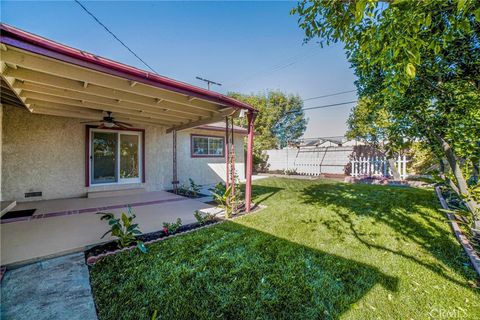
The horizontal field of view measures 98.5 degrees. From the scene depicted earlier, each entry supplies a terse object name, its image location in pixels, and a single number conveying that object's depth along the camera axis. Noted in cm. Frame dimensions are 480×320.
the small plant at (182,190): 763
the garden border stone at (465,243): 269
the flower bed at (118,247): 294
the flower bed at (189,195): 716
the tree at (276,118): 2236
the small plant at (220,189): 587
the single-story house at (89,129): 318
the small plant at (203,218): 435
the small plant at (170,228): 384
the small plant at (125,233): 319
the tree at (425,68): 200
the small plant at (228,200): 492
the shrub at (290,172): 1351
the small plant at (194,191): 730
